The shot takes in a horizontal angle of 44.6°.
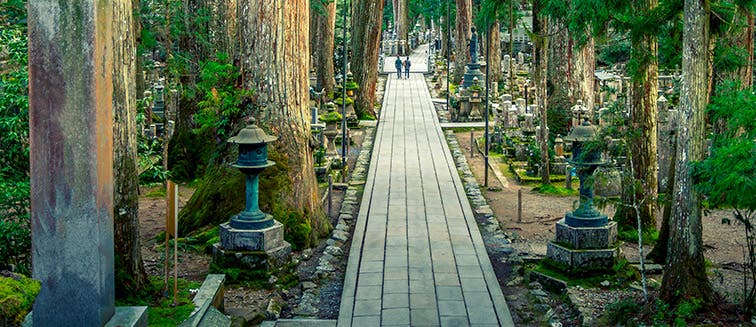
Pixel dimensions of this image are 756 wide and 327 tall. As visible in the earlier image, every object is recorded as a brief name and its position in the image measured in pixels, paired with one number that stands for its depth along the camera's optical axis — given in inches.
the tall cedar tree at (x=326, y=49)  1343.5
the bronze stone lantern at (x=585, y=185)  455.8
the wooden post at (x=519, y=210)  632.1
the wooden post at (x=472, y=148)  970.7
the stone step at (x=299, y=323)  389.4
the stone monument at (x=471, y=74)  1450.5
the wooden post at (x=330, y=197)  644.1
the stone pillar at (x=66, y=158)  233.1
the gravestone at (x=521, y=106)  1104.6
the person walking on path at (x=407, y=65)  2018.2
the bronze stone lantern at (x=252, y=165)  460.4
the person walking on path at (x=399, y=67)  2037.4
